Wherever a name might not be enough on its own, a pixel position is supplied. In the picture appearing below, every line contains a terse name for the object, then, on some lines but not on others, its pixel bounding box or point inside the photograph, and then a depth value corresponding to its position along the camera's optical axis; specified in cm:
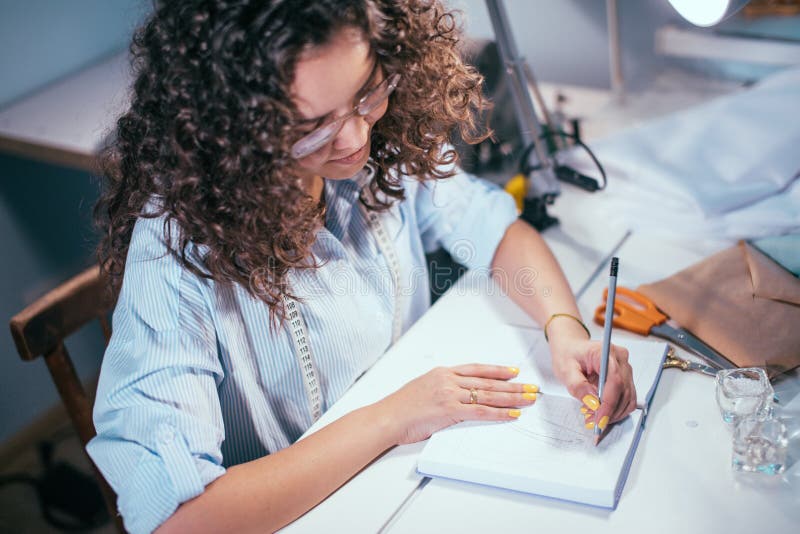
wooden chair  110
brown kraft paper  98
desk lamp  130
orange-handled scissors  102
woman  82
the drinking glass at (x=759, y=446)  83
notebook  84
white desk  80
